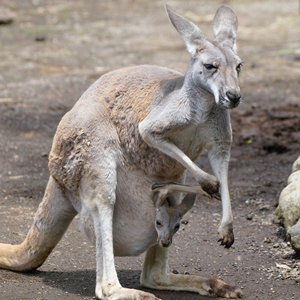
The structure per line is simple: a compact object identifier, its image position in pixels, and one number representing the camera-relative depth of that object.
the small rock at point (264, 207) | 10.56
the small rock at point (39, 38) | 22.88
